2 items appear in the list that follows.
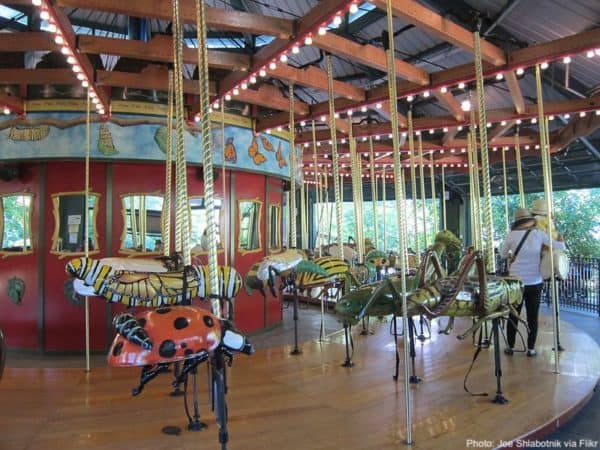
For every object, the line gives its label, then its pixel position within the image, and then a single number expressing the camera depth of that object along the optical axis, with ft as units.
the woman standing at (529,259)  16.19
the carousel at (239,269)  9.96
